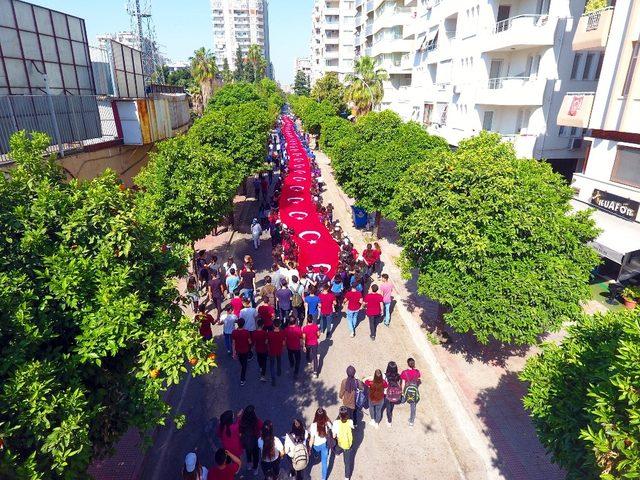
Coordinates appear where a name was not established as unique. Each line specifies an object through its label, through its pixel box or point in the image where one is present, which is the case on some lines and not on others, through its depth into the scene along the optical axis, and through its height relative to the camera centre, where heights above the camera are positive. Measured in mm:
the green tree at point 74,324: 4453 -2870
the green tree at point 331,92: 60344 +1019
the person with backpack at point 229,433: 7137 -5705
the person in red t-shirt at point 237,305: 10627 -5219
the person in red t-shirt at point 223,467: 6480 -5752
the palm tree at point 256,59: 94312 +8913
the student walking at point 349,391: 7973 -5562
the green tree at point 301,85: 104450 +3566
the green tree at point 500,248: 8836 -3245
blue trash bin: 21375 -6083
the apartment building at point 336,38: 72750 +11539
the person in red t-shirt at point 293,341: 9688 -5596
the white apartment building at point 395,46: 35656 +5001
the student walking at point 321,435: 7227 -5841
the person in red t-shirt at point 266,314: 10265 -5309
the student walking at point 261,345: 9422 -5593
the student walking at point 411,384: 8352 -5700
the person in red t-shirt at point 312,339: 9898 -5672
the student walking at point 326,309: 11297 -5675
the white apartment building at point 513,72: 18188 +1343
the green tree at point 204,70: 54594 +3679
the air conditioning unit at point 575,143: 19547 -2008
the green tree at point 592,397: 4039 -3626
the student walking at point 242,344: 9438 -5579
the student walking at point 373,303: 11398 -5551
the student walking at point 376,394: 8297 -5887
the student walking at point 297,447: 6973 -5828
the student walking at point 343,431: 7242 -5737
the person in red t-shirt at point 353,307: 11602 -5778
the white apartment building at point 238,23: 173875 +31781
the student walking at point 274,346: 9352 -5546
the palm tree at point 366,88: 39531 +1040
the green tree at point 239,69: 114944 +8020
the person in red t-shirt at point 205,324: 10055 -5483
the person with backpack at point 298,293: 11816 -5521
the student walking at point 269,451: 6996 -5904
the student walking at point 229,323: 10422 -5563
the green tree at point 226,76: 100794 +5448
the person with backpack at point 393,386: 8359 -5696
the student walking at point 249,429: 7227 -5708
